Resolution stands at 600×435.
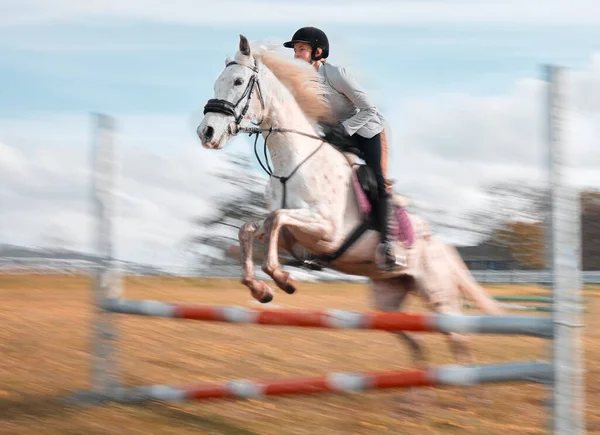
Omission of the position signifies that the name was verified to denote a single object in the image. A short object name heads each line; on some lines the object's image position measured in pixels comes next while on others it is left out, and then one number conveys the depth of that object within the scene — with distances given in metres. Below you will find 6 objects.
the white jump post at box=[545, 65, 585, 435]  5.71
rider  9.35
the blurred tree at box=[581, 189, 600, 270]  41.75
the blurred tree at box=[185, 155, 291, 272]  40.11
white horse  8.32
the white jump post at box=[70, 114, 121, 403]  8.95
